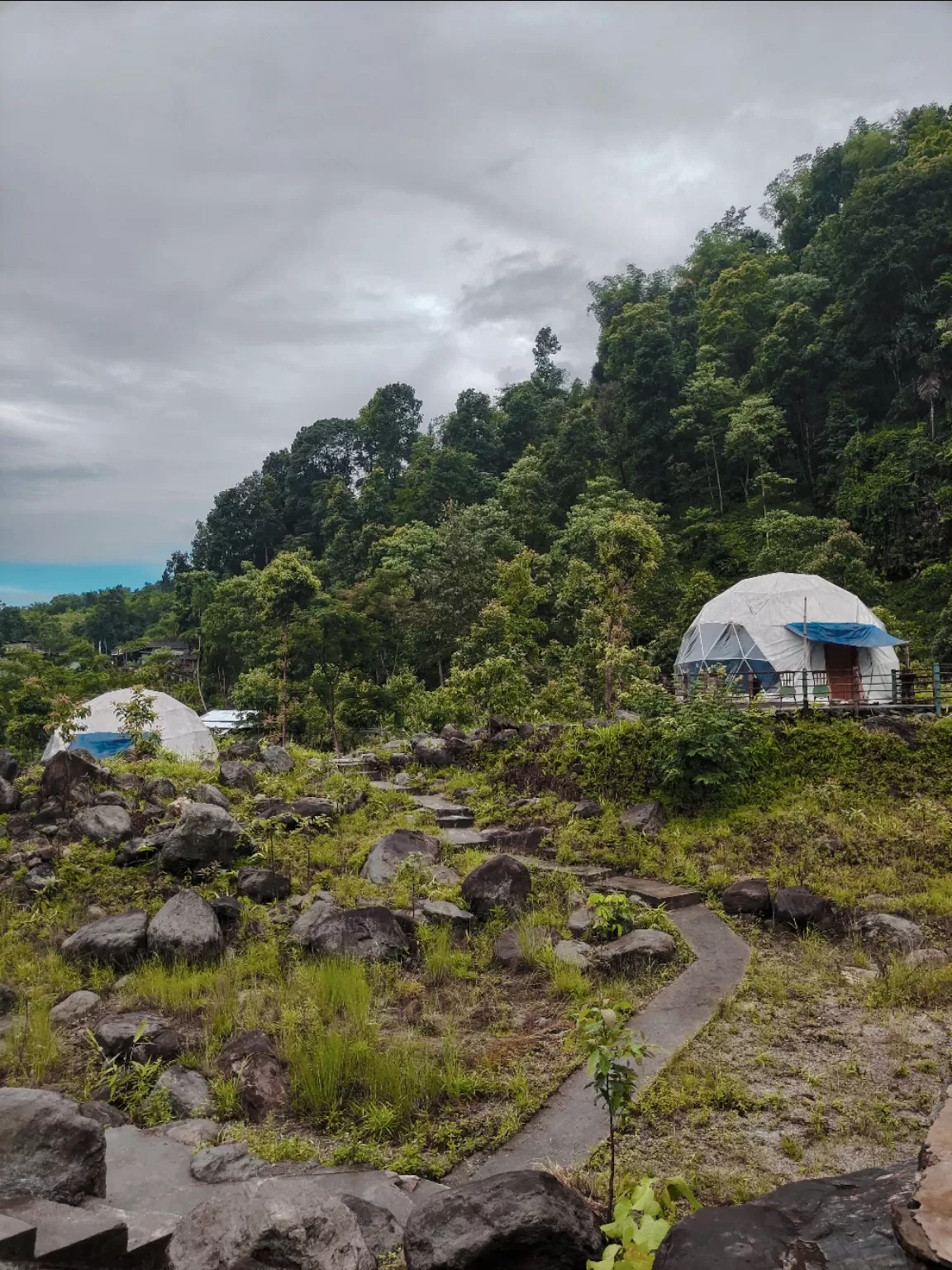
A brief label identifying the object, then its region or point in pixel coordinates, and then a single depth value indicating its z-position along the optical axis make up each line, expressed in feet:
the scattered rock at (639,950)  22.30
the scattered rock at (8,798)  35.19
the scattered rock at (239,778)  41.70
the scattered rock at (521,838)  34.63
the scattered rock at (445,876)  29.01
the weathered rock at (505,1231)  9.41
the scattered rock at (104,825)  31.17
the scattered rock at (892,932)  22.58
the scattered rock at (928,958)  20.93
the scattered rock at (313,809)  37.81
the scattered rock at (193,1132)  14.57
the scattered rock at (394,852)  29.84
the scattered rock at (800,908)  24.57
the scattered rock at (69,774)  35.78
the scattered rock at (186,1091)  15.74
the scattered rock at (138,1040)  17.54
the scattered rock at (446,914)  25.16
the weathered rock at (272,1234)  9.63
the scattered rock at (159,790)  37.24
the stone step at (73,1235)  9.00
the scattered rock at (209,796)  35.68
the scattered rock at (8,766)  39.45
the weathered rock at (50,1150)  11.25
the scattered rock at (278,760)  48.53
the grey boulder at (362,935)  22.34
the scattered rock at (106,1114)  14.92
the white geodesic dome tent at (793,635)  65.31
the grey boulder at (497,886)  26.40
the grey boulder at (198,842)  28.76
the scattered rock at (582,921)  24.57
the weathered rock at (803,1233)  7.86
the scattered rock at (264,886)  27.37
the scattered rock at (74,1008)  19.85
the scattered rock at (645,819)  34.42
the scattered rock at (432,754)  49.19
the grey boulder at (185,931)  22.62
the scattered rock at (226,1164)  13.28
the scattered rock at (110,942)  22.76
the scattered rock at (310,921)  23.30
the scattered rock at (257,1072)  15.79
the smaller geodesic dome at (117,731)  71.00
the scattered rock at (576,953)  22.16
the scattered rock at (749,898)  26.23
